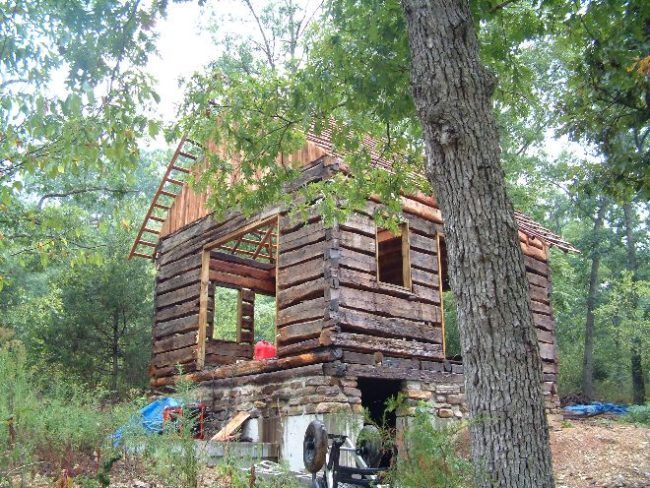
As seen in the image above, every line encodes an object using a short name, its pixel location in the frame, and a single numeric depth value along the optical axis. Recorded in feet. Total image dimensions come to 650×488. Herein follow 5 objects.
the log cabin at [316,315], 33.91
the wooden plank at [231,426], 33.29
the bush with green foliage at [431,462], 13.46
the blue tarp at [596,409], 56.75
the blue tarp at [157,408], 37.61
